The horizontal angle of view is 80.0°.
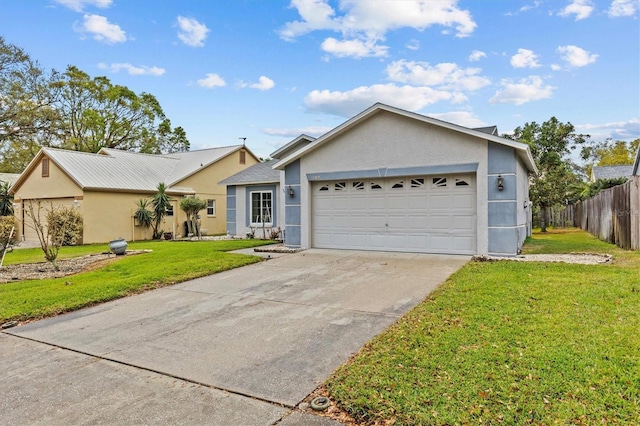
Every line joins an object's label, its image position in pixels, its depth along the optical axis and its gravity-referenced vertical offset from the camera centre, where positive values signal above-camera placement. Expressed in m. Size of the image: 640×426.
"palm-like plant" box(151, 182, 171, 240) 20.20 +0.33
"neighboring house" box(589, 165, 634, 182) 29.56 +2.83
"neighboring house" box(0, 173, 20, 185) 27.02 +2.69
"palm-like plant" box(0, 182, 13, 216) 21.25 +0.69
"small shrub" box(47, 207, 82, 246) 17.61 -0.55
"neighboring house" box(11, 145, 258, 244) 18.62 +1.52
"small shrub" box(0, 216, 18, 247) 11.09 -0.53
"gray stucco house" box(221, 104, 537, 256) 10.11 +0.66
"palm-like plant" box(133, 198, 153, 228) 19.95 -0.13
